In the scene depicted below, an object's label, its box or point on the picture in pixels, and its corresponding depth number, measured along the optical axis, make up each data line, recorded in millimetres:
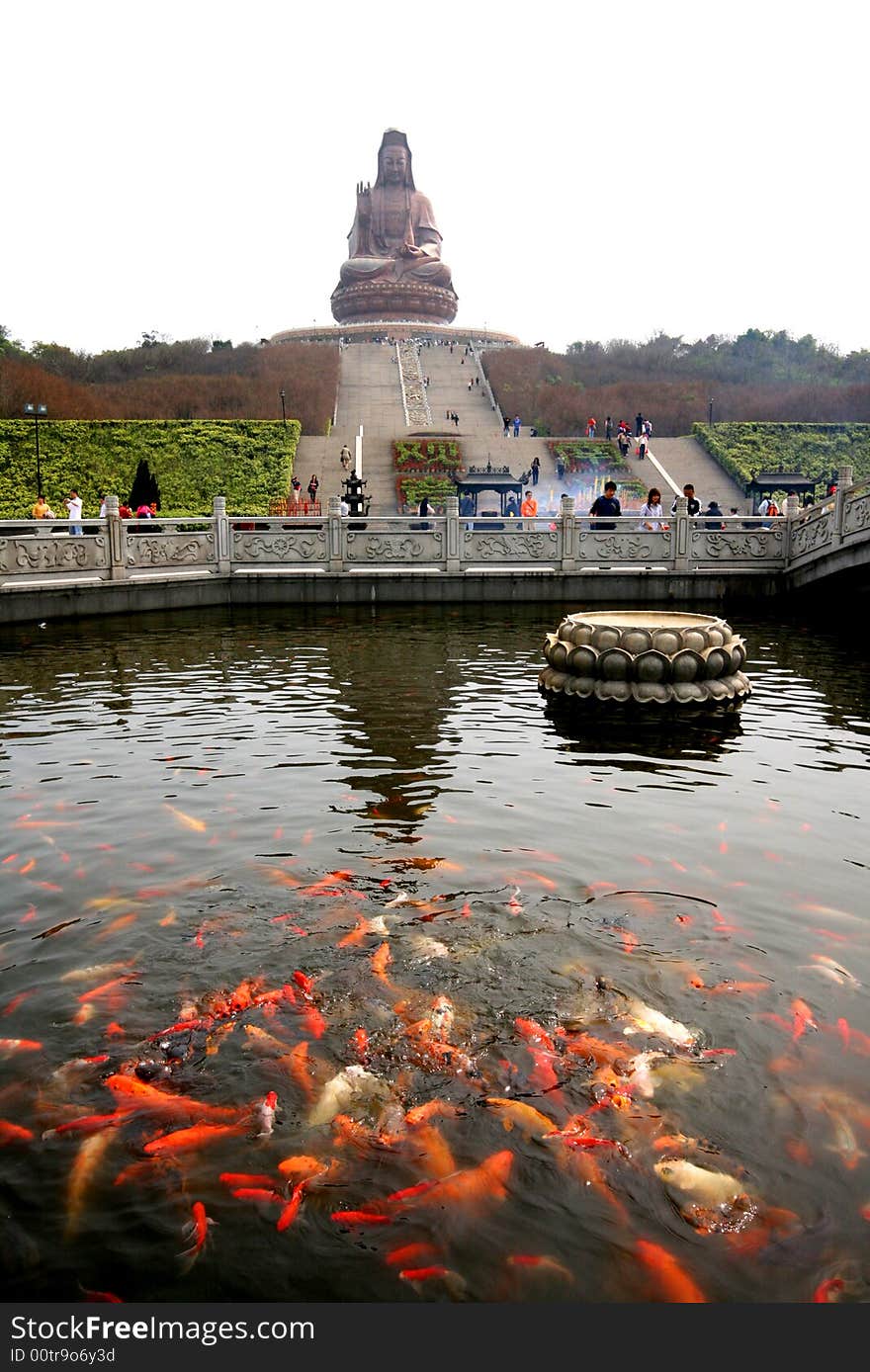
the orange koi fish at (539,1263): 2769
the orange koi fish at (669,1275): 2697
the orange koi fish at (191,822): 6426
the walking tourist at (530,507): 24672
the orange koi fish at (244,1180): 3094
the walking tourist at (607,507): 19359
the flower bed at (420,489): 34719
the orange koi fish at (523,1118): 3340
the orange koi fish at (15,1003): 4141
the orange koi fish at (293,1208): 2941
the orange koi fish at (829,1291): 2682
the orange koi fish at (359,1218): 2939
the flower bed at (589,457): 38562
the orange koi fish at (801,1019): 3975
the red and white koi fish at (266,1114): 3334
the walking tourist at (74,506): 19703
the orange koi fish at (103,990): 4238
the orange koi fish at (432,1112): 3385
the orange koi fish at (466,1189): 3021
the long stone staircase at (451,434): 37250
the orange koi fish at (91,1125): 3350
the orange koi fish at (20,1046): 3844
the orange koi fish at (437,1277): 2723
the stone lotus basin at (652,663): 9898
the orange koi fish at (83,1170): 2986
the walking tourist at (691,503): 20294
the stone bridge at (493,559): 19141
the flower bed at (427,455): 37875
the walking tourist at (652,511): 19359
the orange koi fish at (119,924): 4828
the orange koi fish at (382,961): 4422
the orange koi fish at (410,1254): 2797
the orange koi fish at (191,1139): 3254
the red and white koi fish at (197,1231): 2815
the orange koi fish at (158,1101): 3432
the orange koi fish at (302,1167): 3133
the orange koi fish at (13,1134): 3316
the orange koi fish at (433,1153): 3152
